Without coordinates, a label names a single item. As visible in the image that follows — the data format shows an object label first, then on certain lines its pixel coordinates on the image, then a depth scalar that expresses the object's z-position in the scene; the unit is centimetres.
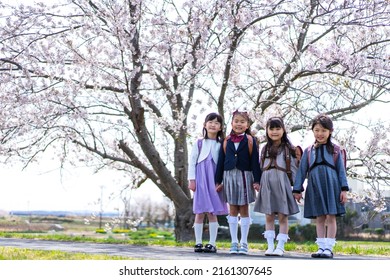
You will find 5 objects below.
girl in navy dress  581
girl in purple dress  632
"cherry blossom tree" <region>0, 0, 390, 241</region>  851
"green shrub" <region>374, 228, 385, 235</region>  2371
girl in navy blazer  610
